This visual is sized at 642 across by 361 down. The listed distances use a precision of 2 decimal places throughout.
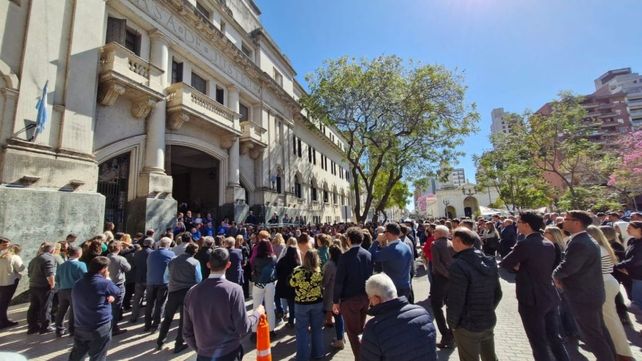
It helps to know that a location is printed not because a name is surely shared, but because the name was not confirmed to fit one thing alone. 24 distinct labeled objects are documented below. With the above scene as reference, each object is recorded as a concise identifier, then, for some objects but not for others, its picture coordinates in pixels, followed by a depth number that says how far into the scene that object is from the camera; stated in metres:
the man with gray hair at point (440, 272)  5.03
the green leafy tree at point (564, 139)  19.39
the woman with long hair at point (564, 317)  5.07
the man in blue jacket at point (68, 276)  5.36
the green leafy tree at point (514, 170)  23.19
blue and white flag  8.33
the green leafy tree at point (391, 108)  19.06
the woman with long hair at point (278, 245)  7.19
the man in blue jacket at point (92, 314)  3.62
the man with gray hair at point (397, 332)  2.10
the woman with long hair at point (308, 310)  4.39
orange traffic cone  3.28
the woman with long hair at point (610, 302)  4.01
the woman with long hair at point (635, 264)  5.14
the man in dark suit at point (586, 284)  3.61
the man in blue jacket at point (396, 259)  4.87
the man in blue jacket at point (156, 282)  5.95
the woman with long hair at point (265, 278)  5.64
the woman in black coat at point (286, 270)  5.66
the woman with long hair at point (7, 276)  5.91
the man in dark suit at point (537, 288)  3.61
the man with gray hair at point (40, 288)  5.82
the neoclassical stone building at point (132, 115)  8.20
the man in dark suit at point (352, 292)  4.23
